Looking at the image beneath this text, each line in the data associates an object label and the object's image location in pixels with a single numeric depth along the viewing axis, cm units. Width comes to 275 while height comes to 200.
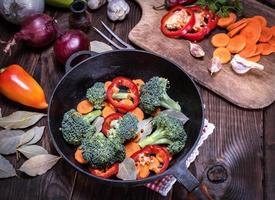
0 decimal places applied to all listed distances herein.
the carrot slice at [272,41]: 136
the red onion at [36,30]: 132
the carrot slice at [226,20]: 140
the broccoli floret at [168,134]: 103
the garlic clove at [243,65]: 126
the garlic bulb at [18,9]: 137
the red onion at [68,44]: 127
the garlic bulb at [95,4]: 146
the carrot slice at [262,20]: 140
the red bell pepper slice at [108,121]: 107
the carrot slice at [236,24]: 139
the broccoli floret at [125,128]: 102
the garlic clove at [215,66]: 127
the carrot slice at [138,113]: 113
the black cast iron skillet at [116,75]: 105
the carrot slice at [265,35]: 136
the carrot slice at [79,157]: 103
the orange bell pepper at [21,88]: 120
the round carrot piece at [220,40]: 136
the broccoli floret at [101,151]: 97
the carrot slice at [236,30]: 138
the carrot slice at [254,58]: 132
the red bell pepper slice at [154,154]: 101
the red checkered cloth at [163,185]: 105
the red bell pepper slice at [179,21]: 137
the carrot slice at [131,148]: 105
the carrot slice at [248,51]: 132
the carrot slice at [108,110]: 114
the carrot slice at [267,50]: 134
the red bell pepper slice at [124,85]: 112
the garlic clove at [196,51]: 131
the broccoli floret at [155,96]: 110
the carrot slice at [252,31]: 135
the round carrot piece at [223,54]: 131
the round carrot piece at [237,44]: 133
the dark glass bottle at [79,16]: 135
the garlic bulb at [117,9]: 142
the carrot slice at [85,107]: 116
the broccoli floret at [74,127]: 105
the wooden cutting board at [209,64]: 123
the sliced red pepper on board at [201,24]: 137
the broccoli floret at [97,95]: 113
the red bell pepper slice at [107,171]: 99
